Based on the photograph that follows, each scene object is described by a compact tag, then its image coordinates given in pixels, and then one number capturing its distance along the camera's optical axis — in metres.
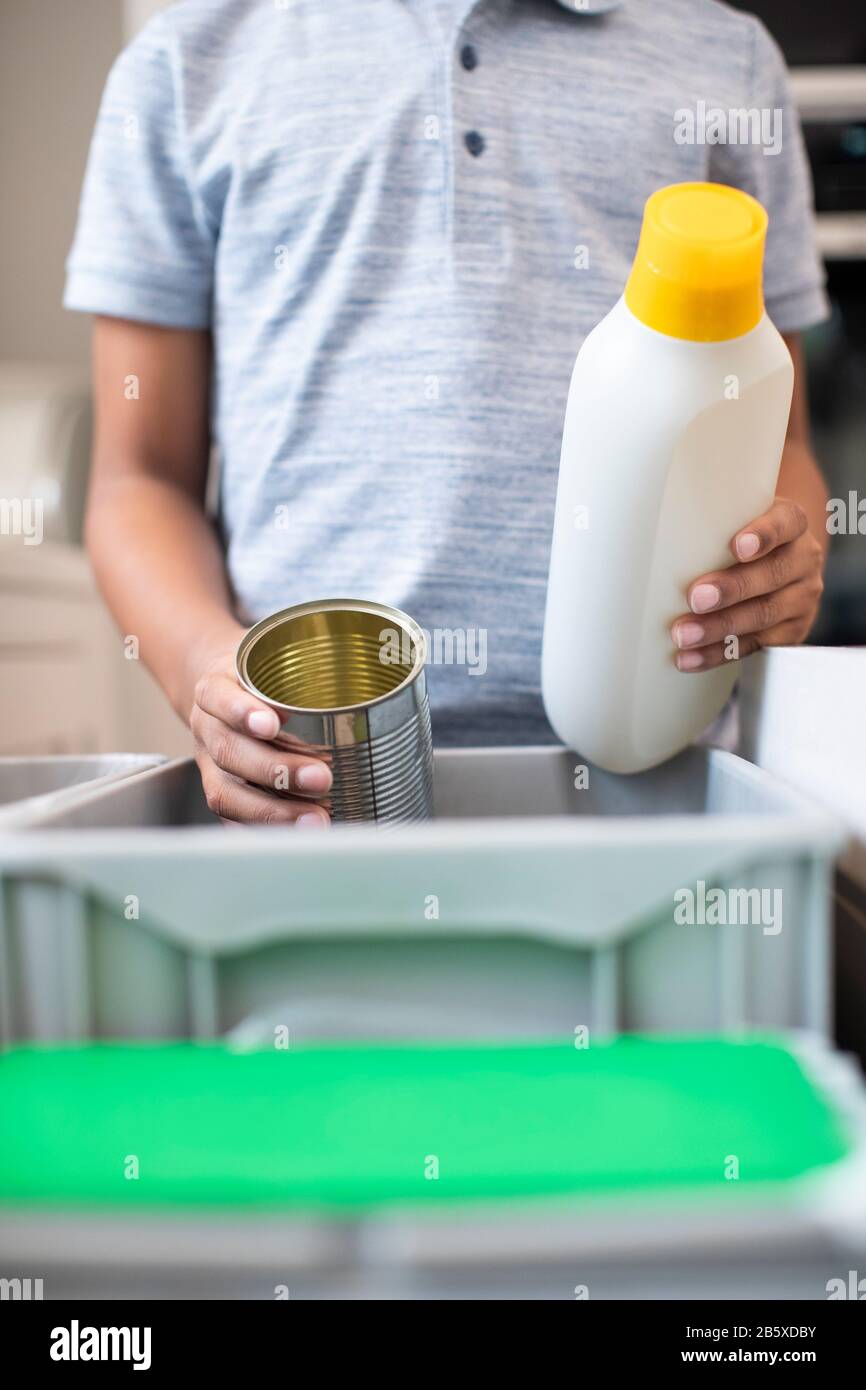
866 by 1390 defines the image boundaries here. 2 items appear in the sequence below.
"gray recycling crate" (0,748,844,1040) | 0.32
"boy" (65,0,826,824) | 0.69
